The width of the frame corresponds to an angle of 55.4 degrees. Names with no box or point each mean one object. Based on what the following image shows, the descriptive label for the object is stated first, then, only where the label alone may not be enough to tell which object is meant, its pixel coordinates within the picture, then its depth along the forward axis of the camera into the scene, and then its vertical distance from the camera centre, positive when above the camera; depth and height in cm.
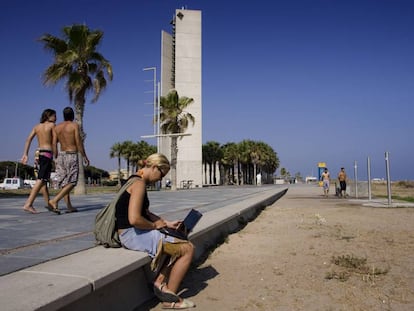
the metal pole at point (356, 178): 2153 +4
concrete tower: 5212 +1349
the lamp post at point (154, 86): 3859 +937
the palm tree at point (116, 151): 6091 +481
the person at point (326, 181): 2366 -9
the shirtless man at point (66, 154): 705 +52
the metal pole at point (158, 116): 3185 +541
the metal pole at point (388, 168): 1358 +37
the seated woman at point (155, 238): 343 -51
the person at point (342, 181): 2212 -10
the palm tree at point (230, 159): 7194 +391
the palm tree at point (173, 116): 3117 +523
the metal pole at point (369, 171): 1689 +35
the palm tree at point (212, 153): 6769 +489
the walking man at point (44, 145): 700 +68
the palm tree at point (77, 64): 1847 +567
